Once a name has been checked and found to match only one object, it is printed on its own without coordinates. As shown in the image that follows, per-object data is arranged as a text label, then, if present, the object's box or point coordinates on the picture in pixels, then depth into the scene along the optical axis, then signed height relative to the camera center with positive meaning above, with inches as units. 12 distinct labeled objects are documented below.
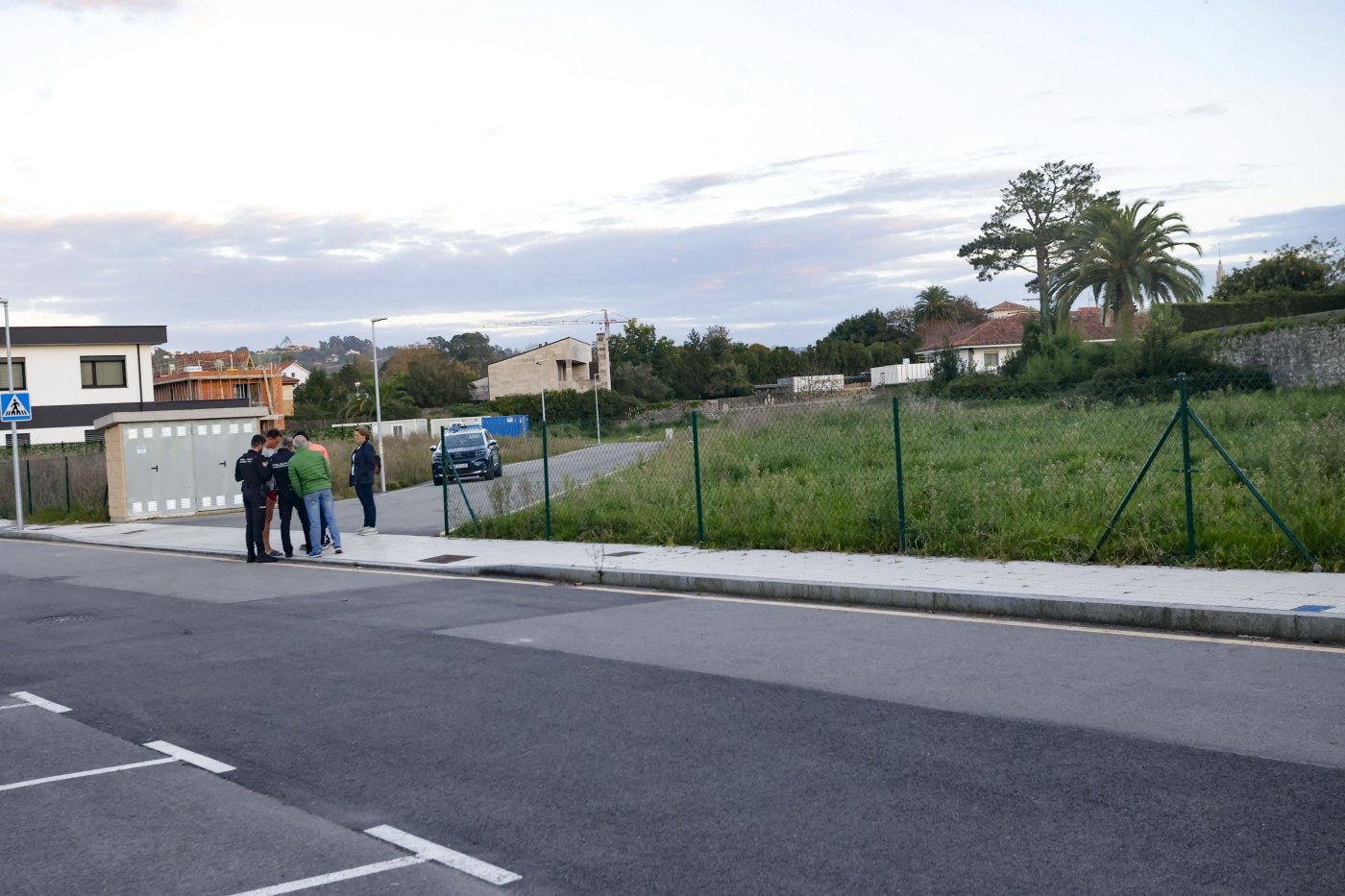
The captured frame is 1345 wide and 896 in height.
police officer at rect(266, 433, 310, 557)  689.0 -29.2
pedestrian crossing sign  1097.7 +46.8
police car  1368.1 -30.3
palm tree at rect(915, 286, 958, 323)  4244.6 +344.6
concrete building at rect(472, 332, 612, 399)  3607.3 +170.8
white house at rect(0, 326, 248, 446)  2210.9 +150.8
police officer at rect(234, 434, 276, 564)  680.4 -25.1
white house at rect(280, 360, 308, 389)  5108.3 +304.5
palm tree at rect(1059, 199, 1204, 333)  2064.5 +226.9
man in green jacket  670.5 -26.5
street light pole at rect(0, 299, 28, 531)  1094.4 -37.2
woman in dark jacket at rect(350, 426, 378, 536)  758.5 -20.4
